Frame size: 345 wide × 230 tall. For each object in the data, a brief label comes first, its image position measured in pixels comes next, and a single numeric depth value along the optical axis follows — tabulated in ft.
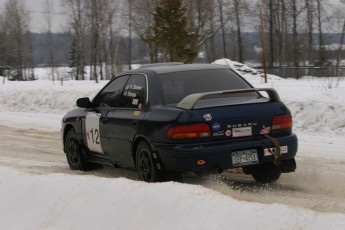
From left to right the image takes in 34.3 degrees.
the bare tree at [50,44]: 245.16
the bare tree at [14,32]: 233.96
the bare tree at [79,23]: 183.73
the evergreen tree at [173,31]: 63.82
